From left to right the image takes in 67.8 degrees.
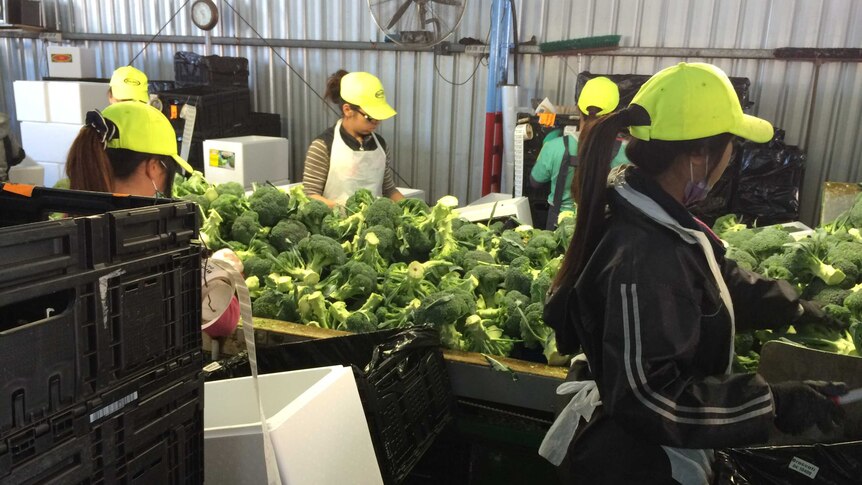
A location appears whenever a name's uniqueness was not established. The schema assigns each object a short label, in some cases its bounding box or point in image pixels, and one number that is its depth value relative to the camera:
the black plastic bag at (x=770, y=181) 4.46
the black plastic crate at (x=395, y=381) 1.66
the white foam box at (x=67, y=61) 6.60
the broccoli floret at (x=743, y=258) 2.25
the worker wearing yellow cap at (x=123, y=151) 1.94
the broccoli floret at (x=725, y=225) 2.98
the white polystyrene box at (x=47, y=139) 5.86
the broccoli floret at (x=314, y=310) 2.25
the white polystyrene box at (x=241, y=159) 4.98
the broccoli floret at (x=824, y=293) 2.03
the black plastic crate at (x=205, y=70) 6.02
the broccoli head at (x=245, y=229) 2.73
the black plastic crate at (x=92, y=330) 0.80
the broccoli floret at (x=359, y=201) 3.03
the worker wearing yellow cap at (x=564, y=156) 4.14
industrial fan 4.73
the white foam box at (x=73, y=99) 5.77
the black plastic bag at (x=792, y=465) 1.31
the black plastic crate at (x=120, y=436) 0.81
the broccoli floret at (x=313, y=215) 2.90
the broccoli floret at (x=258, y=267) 2.46
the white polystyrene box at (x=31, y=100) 5.88
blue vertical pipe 5.22
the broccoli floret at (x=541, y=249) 2.56
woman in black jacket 1.25
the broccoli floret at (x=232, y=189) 3.11
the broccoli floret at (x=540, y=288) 2.15
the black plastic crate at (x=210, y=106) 5.70
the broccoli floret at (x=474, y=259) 2.51
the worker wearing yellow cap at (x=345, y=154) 3.78
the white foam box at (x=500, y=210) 3.36
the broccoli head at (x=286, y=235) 2.68
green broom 5.20
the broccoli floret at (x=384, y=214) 2.75
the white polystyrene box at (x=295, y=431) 1.32
